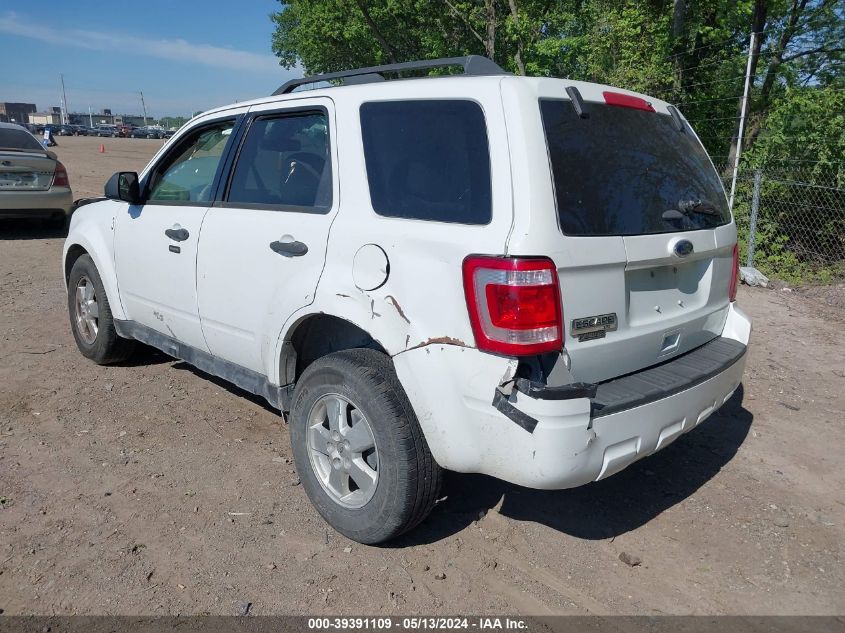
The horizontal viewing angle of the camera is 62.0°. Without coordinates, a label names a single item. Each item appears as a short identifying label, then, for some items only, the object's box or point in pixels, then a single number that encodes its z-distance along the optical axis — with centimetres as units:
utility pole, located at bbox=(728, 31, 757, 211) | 897
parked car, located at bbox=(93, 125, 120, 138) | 7812
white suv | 260
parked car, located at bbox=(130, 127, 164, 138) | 7688
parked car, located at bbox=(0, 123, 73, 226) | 1042
